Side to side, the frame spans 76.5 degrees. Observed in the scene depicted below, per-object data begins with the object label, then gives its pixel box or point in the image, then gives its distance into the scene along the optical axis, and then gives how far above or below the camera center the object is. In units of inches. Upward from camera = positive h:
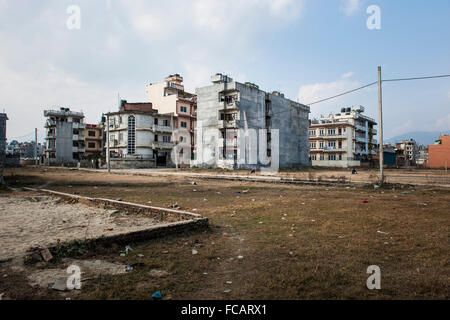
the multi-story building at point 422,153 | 4586.1 +170.7
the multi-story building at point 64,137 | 2603.3 +233.6
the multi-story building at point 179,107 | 2159.2 +425.2
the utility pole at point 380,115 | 679.1 +116.1
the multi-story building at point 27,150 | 4241.1 +185.9
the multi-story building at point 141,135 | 2023.9 +199.6
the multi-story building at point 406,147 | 3257.1 +247.0
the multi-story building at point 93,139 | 2753.4 +226.1
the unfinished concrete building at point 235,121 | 1727.4 +263.9
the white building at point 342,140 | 2486.5 +210.9
